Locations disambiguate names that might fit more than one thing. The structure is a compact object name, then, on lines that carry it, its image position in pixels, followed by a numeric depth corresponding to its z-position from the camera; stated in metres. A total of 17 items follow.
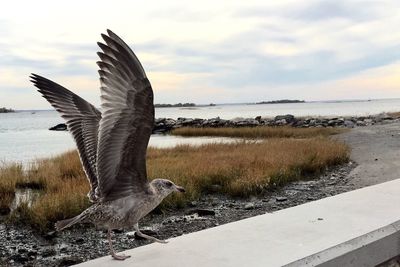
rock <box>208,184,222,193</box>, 10.06
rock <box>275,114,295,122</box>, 41.56
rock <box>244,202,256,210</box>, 8.71
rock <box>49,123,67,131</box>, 54.69
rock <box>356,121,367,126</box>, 35.64
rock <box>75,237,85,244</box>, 6.81
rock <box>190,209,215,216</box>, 8.27
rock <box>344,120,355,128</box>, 34.81
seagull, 2.87
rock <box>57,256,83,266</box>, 5.83
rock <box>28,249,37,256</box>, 6.31
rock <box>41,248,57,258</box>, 6.29
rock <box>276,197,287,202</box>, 9.33
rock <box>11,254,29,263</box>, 6.13
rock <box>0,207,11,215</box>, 8.35
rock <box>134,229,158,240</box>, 7.06
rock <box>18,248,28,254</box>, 6.42
